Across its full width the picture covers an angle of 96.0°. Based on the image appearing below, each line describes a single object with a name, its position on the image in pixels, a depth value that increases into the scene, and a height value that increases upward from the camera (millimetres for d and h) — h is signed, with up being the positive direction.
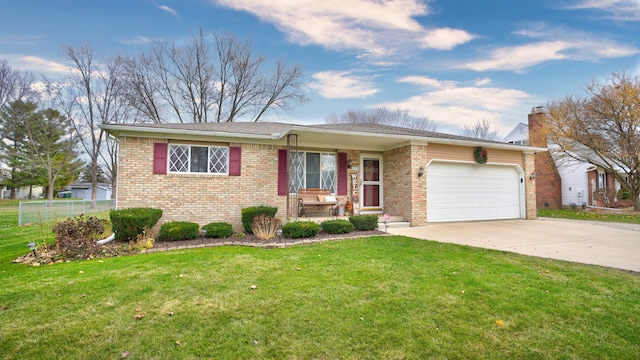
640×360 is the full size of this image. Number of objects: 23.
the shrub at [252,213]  7992 -577
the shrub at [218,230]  7328 -959
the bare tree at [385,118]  29719 +7753
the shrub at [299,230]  7164 -937
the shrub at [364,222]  8219 -848
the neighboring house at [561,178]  18141 +909
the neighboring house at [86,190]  36656 +309
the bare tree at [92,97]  17125 +5847
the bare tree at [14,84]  17625 +6678
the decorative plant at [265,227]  7387 -909
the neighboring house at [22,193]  34859 -80
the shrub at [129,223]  6809 -725
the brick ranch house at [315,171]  8227 +697
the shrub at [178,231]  7103 -960
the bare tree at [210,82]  20172 +8180
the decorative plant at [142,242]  6191 -1147
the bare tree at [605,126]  14302 +3548
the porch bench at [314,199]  9545 -230
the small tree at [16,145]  18688 +3595
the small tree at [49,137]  19375 +3864
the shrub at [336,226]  7746 -921
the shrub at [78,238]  5781 -961
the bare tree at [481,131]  30656 +6604
